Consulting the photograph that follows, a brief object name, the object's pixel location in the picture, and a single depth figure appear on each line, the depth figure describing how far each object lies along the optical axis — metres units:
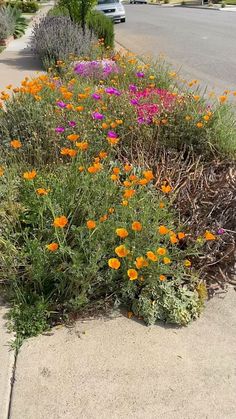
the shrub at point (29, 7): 32.62
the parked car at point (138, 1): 59.06
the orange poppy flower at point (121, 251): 2.47
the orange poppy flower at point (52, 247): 2.44
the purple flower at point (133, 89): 5.10
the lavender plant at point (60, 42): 10.02
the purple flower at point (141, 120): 4.49
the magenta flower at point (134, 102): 4.49
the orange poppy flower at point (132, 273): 2.47
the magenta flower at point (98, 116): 3.88
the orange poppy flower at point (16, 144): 3.15
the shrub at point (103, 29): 12.78
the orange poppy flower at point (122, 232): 2.51
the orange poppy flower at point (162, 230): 2.55
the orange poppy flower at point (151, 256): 2.47
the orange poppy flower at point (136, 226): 2.54
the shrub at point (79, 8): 12.38
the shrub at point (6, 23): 15.12
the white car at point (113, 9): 25.66
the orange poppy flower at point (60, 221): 2.46
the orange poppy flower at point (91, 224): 2.47
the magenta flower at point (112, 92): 4.43
